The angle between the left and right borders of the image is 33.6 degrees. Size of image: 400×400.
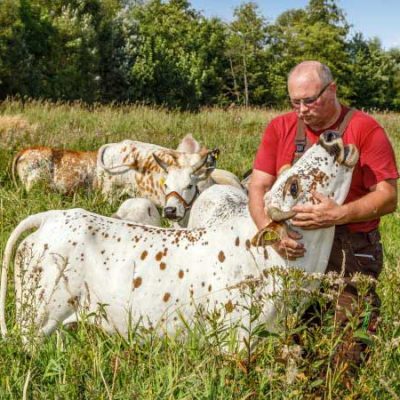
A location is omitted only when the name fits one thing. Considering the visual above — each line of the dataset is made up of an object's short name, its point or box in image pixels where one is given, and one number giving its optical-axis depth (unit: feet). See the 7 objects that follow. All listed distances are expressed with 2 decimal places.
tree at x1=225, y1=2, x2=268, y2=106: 175.94
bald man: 13.19
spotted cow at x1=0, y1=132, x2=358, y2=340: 12.04
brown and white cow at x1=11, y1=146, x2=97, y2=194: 29.45
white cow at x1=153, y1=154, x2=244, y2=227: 23.92
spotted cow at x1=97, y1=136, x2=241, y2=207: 28.89
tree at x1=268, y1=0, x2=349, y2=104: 182.60
